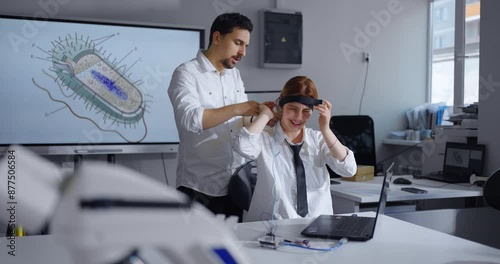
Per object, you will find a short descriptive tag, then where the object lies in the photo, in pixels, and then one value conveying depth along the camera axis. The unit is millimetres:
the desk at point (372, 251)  1277
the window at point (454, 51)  4320
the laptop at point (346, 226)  1496
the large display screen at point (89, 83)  3223
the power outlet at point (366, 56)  4621
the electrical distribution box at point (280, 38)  4121
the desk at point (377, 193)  2455
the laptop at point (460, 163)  3020
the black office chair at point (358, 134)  4012
